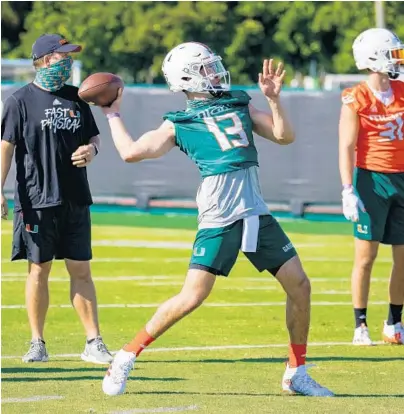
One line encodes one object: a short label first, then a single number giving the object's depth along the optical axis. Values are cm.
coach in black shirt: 1744
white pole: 5848
